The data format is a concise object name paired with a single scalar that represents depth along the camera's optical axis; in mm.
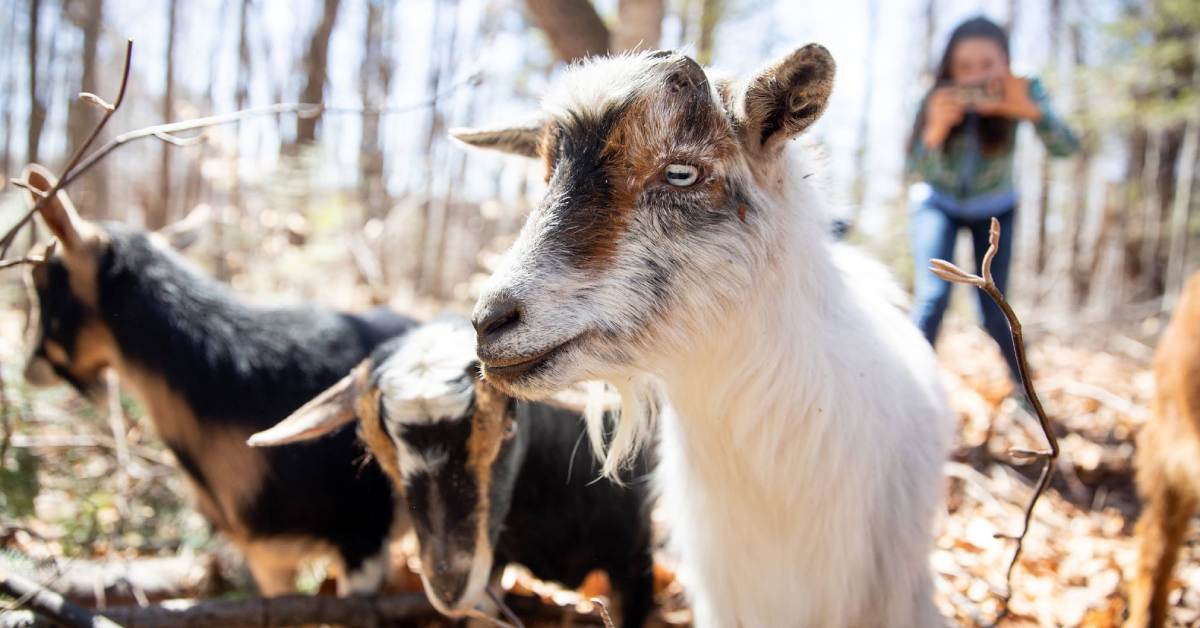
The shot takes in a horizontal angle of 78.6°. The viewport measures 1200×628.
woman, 3631
